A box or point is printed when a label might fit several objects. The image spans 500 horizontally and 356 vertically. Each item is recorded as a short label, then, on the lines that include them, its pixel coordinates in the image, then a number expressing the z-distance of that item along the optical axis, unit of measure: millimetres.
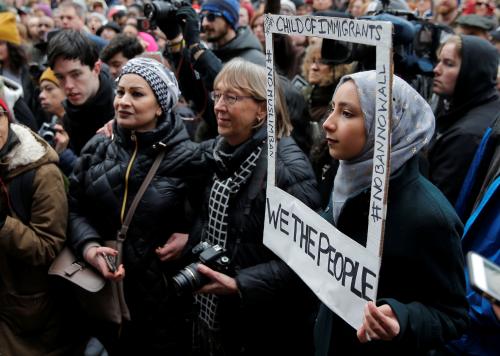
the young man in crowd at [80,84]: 3701
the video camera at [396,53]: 3305
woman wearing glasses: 2541
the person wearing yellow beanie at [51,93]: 4188
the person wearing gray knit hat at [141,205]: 2885
